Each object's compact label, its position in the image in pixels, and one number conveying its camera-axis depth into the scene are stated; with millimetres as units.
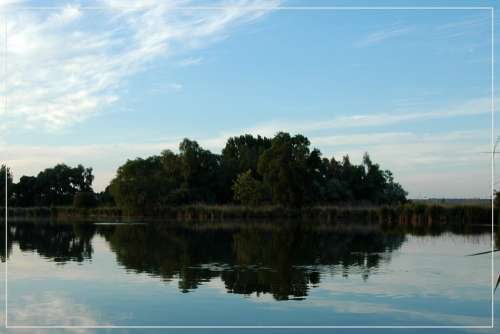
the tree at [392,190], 72031
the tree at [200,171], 73625
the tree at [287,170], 60031
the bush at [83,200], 71750
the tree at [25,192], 85500
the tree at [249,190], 62531
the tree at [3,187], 75262
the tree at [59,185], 84500
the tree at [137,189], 64875
